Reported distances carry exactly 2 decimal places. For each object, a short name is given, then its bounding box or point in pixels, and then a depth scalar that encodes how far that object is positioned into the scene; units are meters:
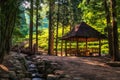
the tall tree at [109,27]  10.53
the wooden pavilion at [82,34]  12.20
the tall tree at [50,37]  16.27
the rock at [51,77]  5.24
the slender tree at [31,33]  15.13
